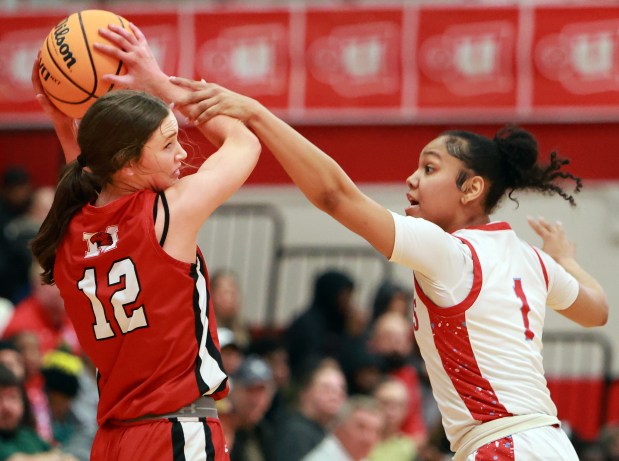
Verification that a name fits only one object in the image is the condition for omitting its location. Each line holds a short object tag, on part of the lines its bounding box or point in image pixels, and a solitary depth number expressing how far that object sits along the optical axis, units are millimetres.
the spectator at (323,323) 18204
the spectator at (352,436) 14087
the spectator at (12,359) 12687
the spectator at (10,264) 18365
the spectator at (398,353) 17452
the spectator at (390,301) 18755
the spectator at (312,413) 14665
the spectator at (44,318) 15755
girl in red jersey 6845
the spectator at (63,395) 13764
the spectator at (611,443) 15096
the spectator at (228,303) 17437
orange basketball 7676
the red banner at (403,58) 19119
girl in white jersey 7151
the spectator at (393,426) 15109
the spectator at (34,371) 13791
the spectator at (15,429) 11961
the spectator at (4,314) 15832
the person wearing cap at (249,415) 13871
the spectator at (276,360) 16845
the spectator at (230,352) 15138
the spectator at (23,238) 18325
